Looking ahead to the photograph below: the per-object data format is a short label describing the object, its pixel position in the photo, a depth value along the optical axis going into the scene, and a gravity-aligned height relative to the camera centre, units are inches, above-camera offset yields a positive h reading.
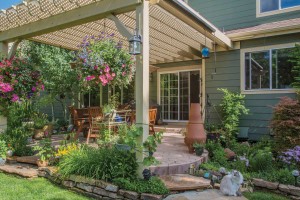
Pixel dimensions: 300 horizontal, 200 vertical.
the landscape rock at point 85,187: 158.9 -48.5
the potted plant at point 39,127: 354.9 -28.6
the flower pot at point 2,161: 212.4 -44.0
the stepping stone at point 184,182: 147.4 -43.8
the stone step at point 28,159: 208.9 -42.3
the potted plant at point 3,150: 217.8 -36.3
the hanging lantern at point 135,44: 153.9 +36.1
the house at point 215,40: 220.1 +70.1
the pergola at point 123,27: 158.1 +72.3
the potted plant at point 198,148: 197.6 -31.0
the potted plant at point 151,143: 151.7 -20.8
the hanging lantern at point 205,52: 299.7 +61.5
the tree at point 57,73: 404.5 +50.5
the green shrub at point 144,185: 140.9 -42.8
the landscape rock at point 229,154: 218.9 -39.3
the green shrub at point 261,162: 196.4 -41.0
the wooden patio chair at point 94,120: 231.6 -11.8
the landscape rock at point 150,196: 135.6 -46.2
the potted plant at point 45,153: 195.3 -34.9
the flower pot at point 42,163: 195.3 -41.6
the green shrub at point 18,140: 227.6 -29.3
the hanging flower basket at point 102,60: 186.9 +33.7
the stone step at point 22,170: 189.3 -46.8
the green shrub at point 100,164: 153.9 -34.8
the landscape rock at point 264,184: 169.4 -49.6
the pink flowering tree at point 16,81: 222.8 +21.3
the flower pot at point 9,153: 223.9 -39.3
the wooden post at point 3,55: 249.6 +47.1
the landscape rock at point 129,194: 140.3 -46.8
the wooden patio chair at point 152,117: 259.4 -10.5
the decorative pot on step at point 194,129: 208.2 -17.7
